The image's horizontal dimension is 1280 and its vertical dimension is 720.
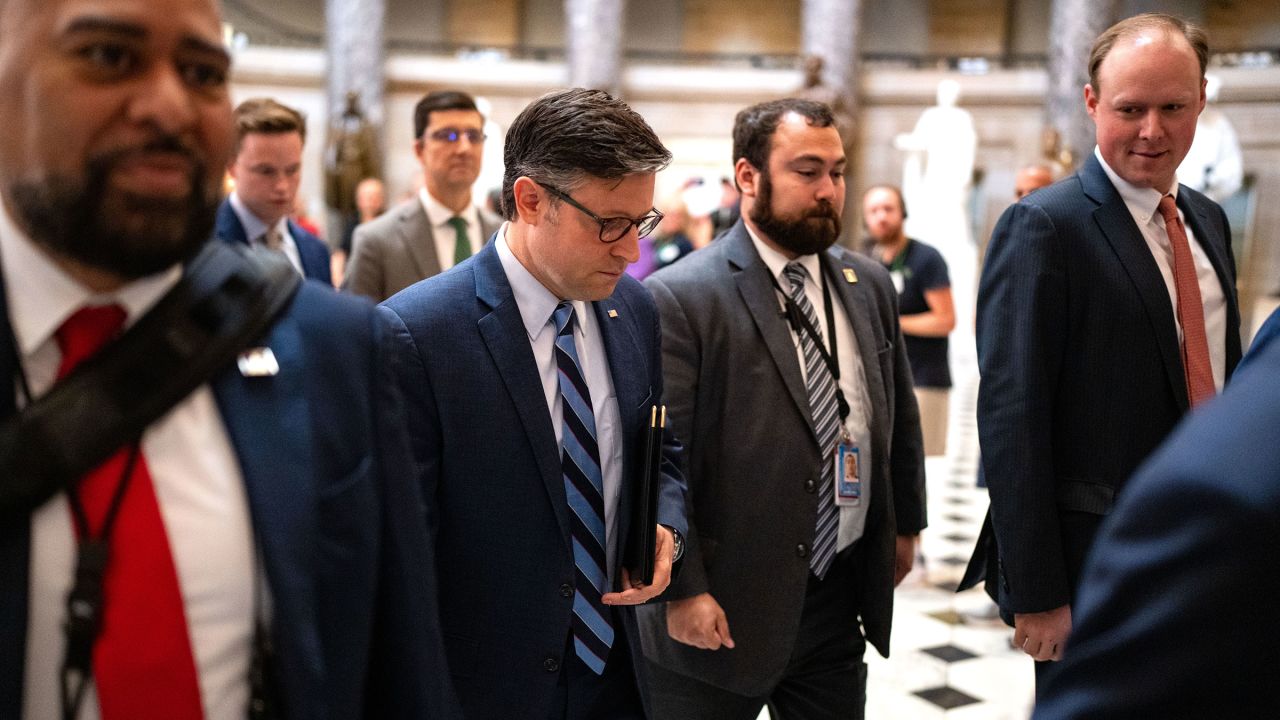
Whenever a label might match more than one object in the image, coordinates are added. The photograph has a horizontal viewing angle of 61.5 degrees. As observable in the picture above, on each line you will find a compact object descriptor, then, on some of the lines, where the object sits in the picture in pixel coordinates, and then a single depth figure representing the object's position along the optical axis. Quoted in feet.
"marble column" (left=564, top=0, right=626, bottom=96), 70.74
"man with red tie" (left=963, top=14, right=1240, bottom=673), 8.09
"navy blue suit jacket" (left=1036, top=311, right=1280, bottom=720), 2.44
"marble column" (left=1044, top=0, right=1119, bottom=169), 64.69
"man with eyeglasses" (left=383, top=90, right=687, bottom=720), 6.55
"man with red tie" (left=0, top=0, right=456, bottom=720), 3.50
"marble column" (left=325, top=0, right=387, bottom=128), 71.00
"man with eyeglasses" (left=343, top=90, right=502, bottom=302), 13.96
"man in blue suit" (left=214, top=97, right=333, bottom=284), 13.21
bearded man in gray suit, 8.99
